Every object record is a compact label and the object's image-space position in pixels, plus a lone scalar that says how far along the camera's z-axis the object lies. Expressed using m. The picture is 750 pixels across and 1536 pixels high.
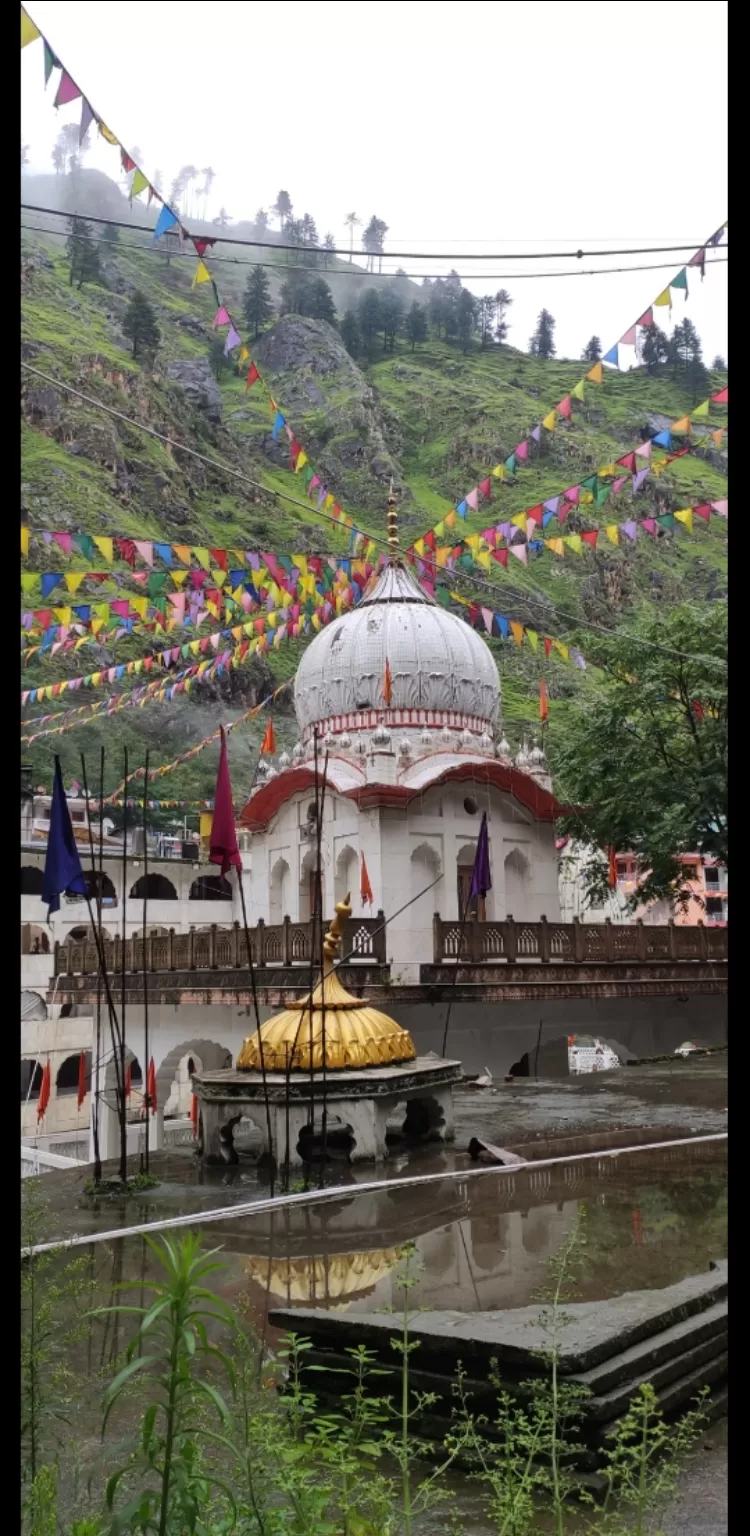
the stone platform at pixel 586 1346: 4.39
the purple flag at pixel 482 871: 18.22
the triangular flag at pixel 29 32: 8.40
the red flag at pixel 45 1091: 22.26
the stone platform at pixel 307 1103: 9.77
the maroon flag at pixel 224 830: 9.30
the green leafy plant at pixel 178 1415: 2.63
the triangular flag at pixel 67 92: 10.30
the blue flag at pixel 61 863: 10.30
